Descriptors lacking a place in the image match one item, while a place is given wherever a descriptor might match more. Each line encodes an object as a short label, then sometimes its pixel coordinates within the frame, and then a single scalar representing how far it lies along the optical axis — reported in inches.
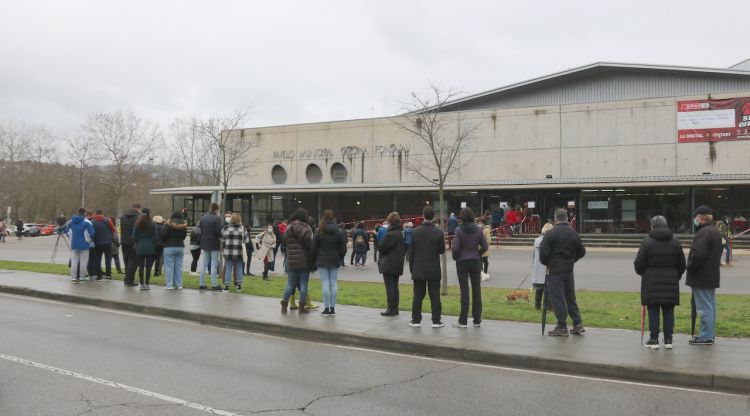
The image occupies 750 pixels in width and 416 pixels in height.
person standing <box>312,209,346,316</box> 437.1
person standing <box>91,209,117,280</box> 639.1
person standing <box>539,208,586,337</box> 358.3
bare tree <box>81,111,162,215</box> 2244.1
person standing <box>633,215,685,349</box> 319.6
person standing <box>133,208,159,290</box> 566.6
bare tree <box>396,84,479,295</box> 1567.4
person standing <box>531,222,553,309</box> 464.8
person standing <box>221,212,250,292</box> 556.3
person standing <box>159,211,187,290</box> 553.3
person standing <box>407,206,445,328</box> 394.9
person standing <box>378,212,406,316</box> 428.1
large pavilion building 1332.4
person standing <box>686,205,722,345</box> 324.2
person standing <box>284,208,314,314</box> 441.4
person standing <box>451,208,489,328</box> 392.5
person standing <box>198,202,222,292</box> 556.4
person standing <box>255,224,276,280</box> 677.9
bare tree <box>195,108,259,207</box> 1787.3
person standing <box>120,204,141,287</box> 612.1
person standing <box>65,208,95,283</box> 601.9
